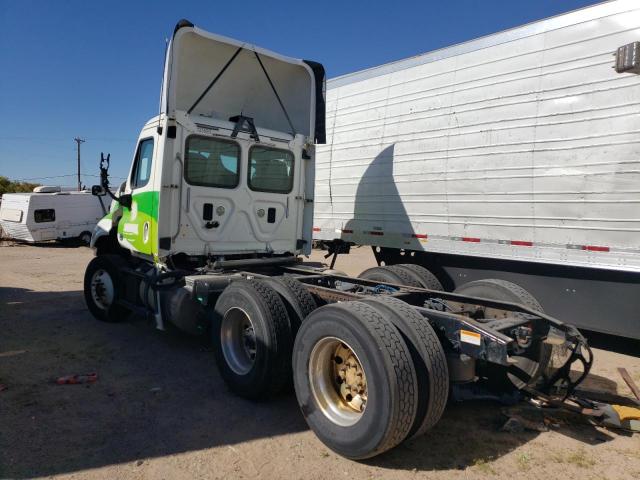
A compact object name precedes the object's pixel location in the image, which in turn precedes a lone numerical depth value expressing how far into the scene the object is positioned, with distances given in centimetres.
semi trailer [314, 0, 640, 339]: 534
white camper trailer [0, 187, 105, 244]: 2066
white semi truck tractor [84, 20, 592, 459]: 333
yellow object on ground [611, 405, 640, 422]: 393
